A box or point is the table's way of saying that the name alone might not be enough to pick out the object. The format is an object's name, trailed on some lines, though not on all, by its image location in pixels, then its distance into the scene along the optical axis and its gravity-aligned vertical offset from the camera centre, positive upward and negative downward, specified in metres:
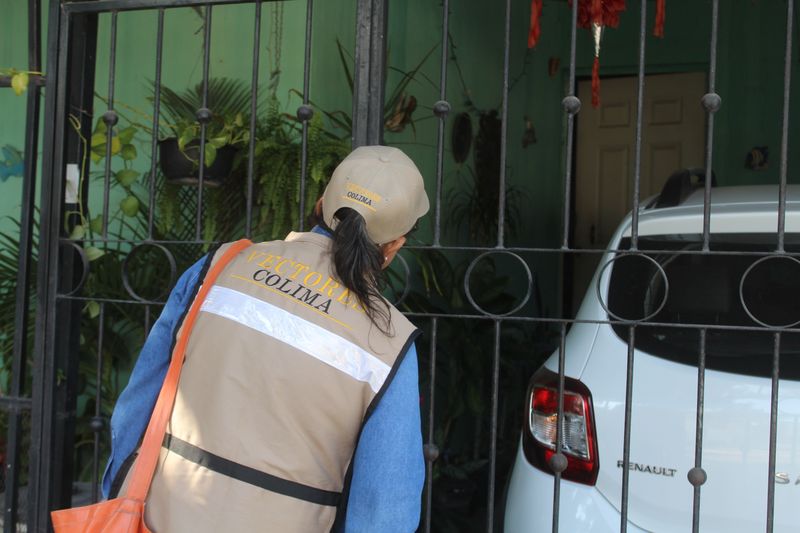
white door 6.25 +0.89
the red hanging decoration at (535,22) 2.76 +0.77
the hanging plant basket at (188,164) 3.27 +0.33
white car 2.11 -0.32
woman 1.47 -0.23
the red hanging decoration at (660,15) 2.73 +0.81
